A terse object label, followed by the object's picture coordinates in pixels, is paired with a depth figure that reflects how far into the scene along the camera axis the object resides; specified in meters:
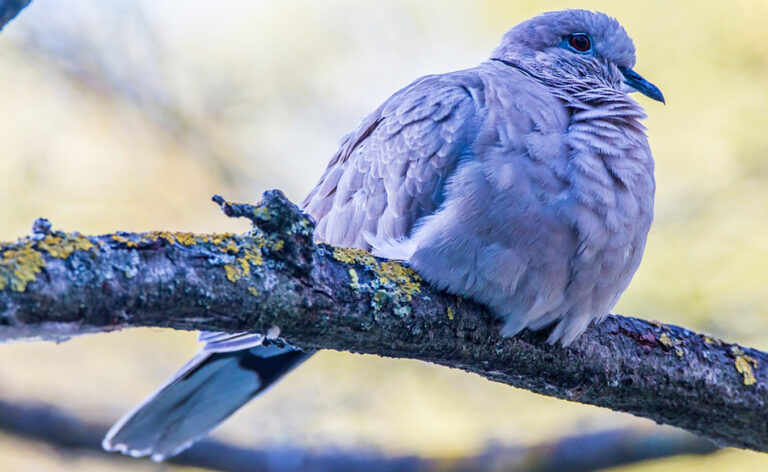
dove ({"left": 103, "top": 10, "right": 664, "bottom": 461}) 5.80
